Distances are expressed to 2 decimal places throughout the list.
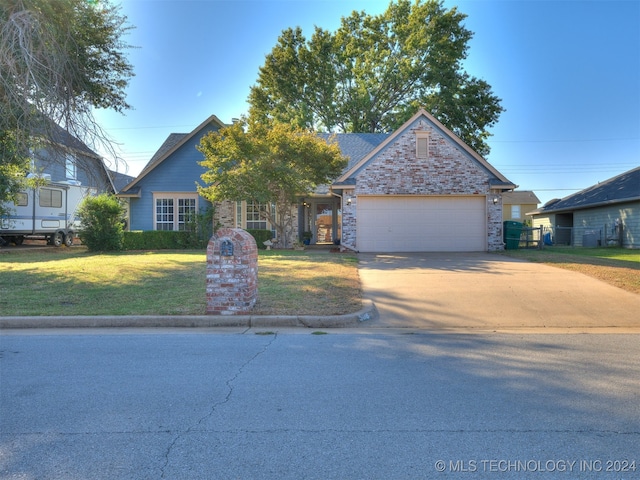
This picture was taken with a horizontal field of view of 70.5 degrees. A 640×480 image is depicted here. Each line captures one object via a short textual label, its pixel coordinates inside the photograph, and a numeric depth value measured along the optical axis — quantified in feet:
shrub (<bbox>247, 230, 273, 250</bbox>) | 68.08
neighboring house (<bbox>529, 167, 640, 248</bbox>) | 74.23
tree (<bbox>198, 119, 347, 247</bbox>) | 57.98
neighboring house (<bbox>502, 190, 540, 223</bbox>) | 159.43
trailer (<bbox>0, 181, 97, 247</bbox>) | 67.82
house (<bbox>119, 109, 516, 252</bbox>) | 61.26
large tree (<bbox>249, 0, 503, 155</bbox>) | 110.93
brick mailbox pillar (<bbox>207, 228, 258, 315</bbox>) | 25.20
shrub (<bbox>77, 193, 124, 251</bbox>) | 60.75
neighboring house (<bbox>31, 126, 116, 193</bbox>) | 36.74
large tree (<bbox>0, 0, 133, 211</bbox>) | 30.66
